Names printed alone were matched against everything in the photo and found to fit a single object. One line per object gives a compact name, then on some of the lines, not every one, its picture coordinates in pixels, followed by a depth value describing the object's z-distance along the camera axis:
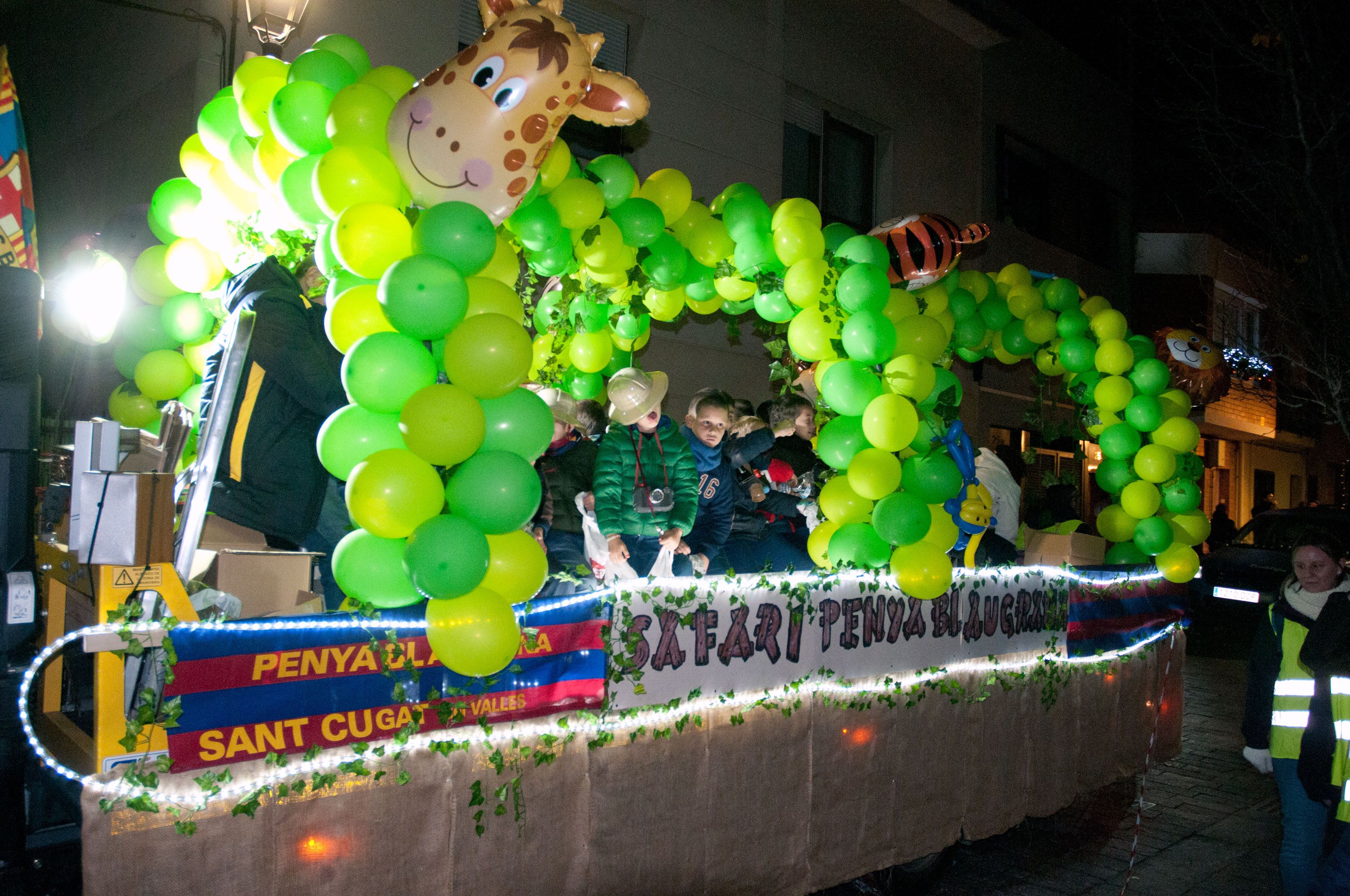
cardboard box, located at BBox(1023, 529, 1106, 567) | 6.79
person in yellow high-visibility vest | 4.17
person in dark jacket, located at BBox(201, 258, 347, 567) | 3.73
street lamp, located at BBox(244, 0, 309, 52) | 5.75
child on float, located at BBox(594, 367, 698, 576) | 4.91
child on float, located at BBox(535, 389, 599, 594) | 5.36
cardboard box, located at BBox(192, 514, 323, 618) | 3.66
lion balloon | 7.51
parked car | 11.59
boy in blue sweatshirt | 5.42
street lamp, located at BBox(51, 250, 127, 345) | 4.79
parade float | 2.89
